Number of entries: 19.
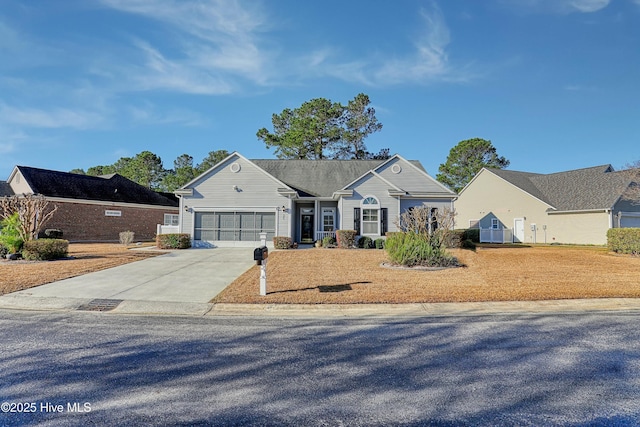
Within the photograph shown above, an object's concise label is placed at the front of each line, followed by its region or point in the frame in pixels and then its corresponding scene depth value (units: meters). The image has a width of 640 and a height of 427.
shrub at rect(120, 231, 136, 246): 23.23
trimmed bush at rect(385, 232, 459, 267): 12.38
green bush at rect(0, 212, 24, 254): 13.98
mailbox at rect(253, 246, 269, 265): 8.02
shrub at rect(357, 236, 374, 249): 19.94
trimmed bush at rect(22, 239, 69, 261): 13.88
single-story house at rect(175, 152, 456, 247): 21.02
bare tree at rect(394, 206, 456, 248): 13.27
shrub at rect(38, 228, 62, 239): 21.81
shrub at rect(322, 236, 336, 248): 20.40
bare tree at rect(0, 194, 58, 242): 14.66
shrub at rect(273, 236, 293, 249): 19.70
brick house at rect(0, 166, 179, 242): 25.56
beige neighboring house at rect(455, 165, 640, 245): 25.17
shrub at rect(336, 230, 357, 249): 19.86
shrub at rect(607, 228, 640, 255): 16.86
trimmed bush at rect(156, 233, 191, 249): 19.62
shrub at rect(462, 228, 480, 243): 27.38
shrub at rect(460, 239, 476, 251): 19.81
